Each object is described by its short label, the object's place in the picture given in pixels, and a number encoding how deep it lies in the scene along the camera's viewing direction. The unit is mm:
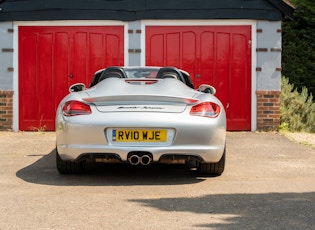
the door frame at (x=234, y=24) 12891
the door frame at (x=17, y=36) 12961
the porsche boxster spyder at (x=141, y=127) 6316
